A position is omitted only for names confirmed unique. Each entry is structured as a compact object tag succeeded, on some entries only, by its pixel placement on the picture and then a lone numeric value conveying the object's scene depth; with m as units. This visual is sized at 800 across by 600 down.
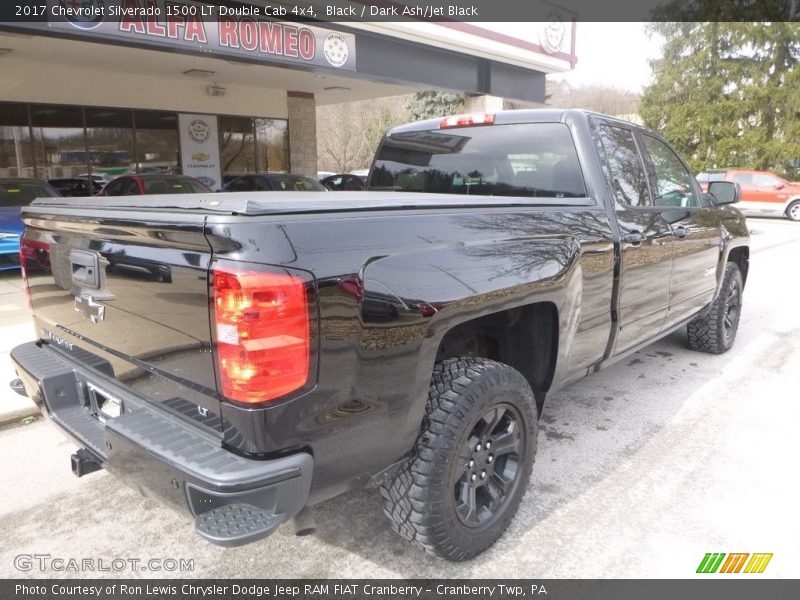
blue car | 8.44
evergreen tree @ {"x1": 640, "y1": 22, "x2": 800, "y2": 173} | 25.94
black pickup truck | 1.76
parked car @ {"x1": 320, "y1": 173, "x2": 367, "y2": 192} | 14.98
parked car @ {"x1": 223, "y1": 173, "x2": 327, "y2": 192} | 12.00
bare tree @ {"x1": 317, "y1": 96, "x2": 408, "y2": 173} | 38.75
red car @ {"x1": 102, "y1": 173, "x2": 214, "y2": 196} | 10.52
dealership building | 9.41
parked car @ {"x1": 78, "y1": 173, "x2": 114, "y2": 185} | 14.00
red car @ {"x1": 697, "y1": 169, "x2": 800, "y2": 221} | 19.92
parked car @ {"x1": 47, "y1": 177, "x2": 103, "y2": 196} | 13.41
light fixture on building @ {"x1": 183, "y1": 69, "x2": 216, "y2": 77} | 13.32
